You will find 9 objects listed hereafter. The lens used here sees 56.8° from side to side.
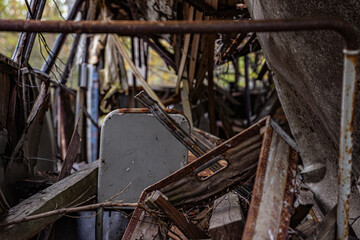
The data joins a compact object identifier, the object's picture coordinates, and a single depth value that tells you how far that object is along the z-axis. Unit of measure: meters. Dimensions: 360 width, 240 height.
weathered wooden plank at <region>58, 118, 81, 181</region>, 3.15
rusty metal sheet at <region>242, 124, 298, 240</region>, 1.31
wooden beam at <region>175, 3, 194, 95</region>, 4.90
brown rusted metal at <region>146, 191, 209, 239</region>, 1.67
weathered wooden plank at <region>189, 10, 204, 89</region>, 4.60
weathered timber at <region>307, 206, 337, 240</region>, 1.47
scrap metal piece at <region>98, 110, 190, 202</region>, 2.79
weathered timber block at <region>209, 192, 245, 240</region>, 1.58
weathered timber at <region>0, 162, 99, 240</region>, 2.03
